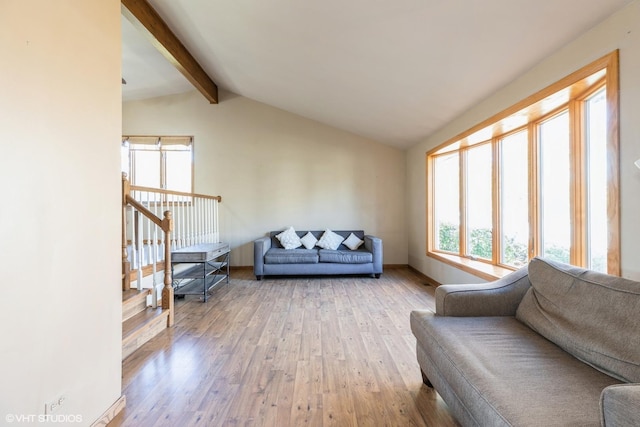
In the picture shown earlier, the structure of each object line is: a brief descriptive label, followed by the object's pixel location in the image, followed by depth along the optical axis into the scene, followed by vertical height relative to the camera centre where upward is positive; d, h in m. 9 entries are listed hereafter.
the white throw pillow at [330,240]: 5.07 -0.48
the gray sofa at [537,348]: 0.94 -0.67
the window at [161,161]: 5.38 +1.09
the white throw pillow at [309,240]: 5.09 -0.49
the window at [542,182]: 1.80 +0.30
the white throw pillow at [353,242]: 5.13 -0.53
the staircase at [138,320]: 2.21 -0.95
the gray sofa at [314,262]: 4.58 -0.80
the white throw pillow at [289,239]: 5.06 -0.45
